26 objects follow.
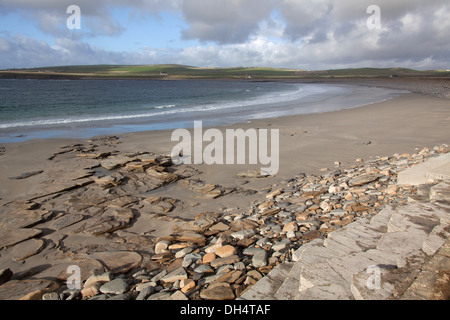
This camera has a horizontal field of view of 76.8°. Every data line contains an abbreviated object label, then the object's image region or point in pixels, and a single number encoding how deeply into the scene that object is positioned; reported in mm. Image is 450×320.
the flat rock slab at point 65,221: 5297
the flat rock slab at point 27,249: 4402
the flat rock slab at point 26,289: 3404
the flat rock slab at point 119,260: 3924
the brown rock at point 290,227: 4383
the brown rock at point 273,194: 6219
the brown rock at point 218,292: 2980
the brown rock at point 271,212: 5258
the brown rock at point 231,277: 3259
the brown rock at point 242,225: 4742
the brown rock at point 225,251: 3876
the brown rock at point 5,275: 3764
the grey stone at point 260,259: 3555
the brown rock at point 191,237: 4465
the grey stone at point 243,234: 4387
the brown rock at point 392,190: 5111
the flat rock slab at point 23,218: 5281
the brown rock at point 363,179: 5982
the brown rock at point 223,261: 3676
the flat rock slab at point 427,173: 4910
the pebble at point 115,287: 3377
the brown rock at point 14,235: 4710
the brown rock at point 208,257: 3822
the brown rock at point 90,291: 3381
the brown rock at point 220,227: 4793
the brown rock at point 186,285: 3229
